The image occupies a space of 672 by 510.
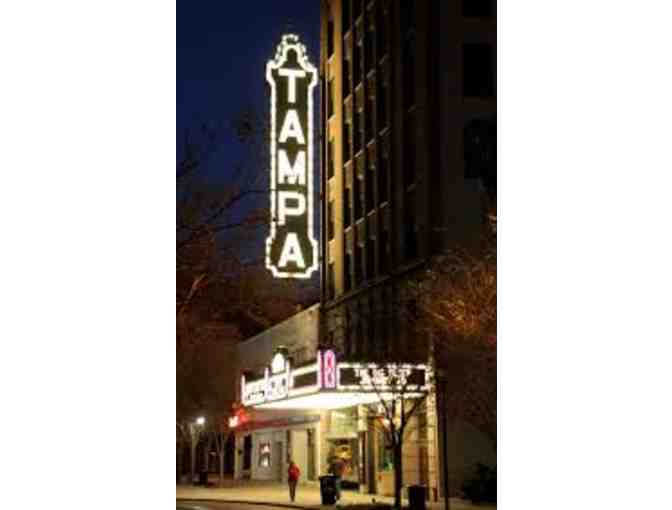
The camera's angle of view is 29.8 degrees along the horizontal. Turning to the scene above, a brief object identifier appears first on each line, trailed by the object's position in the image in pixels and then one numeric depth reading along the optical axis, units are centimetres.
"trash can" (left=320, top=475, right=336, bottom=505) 2533
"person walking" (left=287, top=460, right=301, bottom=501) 2767
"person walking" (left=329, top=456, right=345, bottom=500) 2962
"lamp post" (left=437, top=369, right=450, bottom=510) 1789
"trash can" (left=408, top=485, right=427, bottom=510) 2200
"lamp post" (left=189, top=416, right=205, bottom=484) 4516
